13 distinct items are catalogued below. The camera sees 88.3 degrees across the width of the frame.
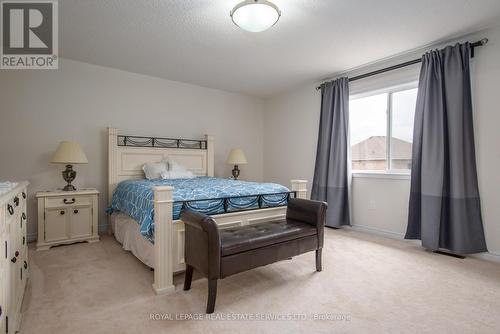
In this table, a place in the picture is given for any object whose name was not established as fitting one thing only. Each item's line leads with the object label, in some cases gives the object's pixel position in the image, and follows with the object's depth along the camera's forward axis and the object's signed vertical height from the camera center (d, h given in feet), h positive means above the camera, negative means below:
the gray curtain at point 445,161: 9.09 +0.16
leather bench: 5.77 -1.96
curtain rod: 8.89 +4.26
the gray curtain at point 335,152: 12.97 +0.66
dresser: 4.22 -1.88
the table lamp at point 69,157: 10.34 +0.28
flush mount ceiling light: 6.72 +4.06
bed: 6.67 -1.18
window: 11.38 +1.71
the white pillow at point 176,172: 12.32 -0.39
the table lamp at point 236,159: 15.31 +0.33
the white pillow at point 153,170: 12.26 -0.28
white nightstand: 9.93 -2.13
